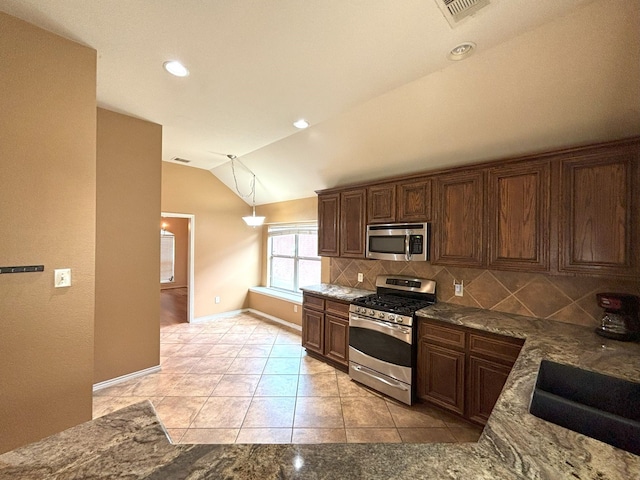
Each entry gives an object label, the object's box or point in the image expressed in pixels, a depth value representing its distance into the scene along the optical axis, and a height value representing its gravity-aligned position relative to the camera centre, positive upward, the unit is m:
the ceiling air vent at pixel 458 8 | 1.40 +1.28
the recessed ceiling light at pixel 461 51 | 1.72 +1.29
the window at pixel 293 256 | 5.03 -0.33
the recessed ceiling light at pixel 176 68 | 1.99 +1.33
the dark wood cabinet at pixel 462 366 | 2.12 -1.09
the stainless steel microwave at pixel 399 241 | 2.83 +0.00
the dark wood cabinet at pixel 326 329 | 3.27 -1.18
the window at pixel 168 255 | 8.36 -0.51
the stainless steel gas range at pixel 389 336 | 2.59 -1.00
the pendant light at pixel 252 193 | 4.35 +0.98
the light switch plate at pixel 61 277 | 1.79 -0.27
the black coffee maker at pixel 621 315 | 1.84 -0.52
